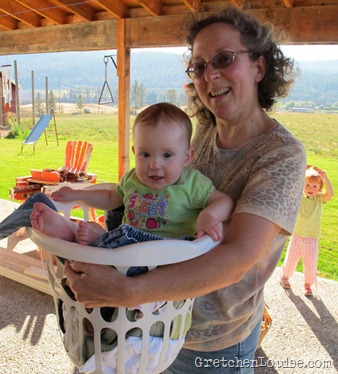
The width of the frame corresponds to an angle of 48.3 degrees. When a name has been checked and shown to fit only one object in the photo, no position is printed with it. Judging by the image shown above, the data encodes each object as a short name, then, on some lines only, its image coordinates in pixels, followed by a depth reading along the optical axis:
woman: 0.83
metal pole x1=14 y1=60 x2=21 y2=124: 6.58
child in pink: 3.53
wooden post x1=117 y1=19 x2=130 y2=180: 4.02
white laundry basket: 0.75
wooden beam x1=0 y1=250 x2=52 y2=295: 3.49
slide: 6.61
